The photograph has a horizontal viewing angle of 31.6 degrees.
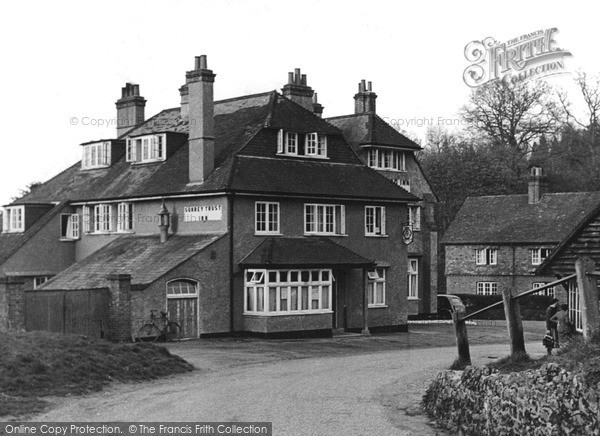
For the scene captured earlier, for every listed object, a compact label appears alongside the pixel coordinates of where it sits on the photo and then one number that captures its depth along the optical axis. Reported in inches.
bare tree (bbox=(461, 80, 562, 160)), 3233.3
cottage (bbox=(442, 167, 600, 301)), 2647.6
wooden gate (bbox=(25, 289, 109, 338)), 1407.5
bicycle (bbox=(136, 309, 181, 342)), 1460.4
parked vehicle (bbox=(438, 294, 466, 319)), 2323.5
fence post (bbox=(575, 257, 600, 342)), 652.1
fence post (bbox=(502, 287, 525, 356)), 749.9
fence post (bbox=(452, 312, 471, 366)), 852.6
